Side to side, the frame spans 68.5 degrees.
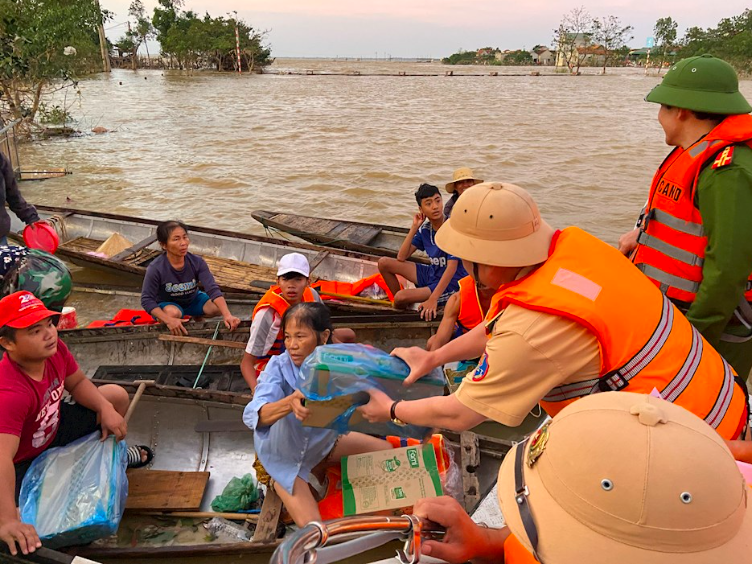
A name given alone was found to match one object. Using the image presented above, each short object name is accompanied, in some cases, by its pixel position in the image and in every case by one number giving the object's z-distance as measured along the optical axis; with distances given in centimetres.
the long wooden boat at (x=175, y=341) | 482
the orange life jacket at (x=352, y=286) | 607
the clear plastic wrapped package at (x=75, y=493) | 254
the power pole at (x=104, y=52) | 4416
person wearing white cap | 386
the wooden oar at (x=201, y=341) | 471
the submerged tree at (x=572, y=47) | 7112
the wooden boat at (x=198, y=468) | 255
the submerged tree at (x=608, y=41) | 7250
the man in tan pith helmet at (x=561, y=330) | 161
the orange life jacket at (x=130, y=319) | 516
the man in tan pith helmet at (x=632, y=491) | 92
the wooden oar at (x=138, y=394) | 330
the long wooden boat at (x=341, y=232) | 771
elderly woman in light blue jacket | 278
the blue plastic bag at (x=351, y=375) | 237
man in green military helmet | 230
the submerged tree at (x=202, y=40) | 5003
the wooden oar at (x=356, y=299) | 576
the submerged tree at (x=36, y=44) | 1402
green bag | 315
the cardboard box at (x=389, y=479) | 280
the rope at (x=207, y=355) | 426
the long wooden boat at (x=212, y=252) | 669
